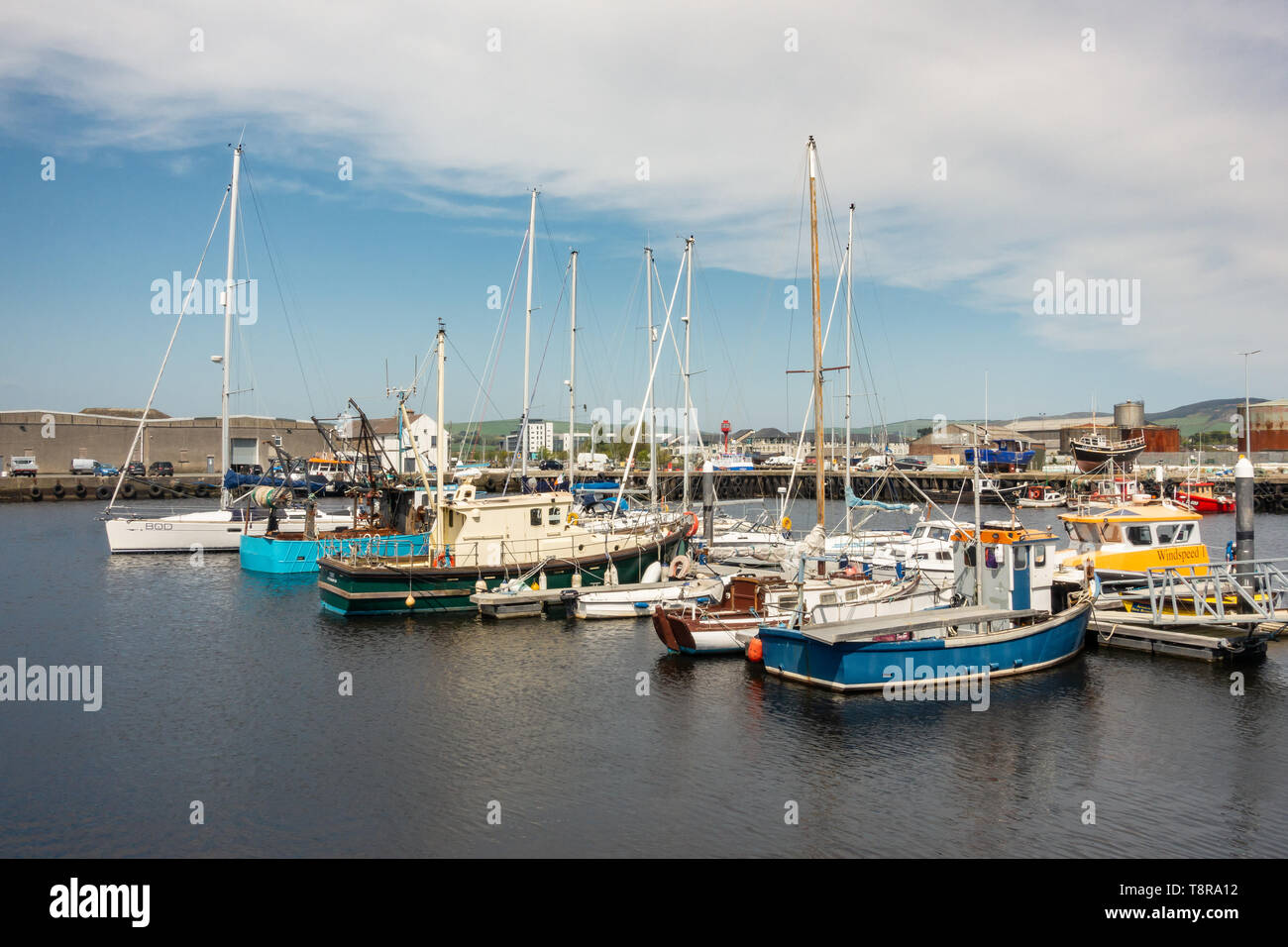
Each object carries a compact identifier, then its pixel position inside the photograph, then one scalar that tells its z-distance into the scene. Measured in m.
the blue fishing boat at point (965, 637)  18.80
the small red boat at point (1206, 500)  69.62
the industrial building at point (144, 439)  100.56
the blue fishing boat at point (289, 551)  35.66
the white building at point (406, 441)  108.76
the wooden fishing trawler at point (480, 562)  28.31
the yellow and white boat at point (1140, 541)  26.58
